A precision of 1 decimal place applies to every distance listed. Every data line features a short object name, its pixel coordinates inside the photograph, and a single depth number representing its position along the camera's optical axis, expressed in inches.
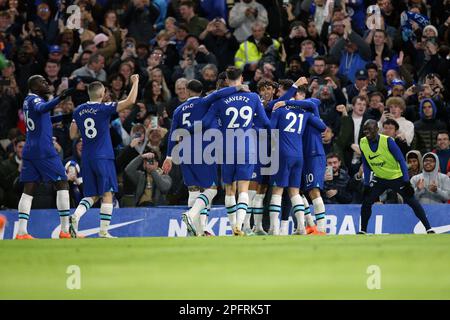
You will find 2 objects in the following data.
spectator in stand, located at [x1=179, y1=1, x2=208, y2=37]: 1039.0
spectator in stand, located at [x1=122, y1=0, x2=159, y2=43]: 1065.5
